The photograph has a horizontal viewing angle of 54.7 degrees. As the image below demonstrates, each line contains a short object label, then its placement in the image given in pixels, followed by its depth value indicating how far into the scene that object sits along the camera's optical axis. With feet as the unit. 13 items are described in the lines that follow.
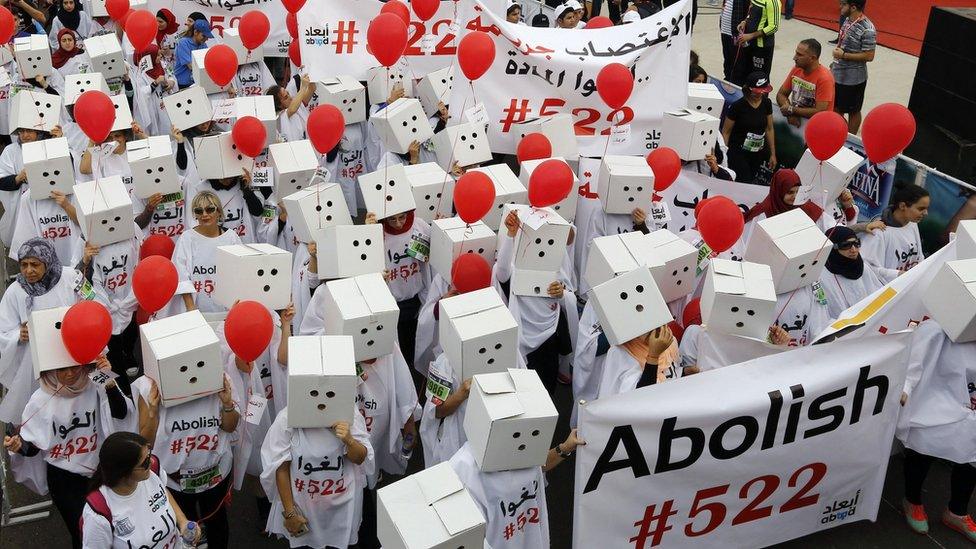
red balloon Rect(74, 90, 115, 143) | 23.49
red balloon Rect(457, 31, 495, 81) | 24.88
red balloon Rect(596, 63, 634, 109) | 24.39
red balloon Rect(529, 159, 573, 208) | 20.62
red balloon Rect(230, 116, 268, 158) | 22.40
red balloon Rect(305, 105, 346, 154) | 23.22
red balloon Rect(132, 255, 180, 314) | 17.30
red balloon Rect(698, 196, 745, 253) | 19.45
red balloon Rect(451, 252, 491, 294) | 18.69
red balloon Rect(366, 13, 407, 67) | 26.02
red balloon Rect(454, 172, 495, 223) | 19.69
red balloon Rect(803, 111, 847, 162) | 22.50
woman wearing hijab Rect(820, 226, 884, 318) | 20.56
